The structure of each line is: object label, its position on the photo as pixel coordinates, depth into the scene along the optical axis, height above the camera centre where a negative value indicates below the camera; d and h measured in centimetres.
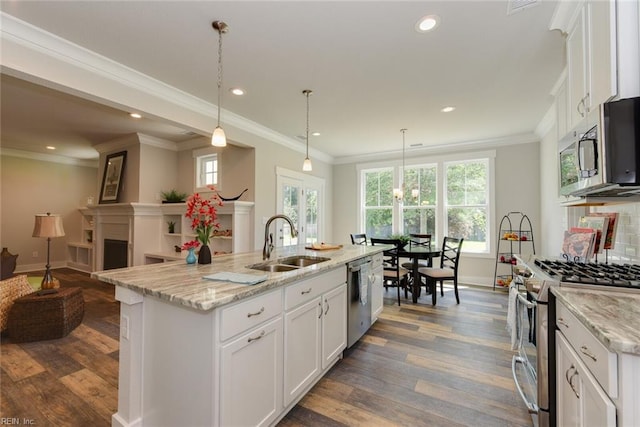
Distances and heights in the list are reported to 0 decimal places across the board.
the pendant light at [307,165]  354 +67
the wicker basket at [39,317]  285 -106
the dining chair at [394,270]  412 -81
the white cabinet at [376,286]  317 -82
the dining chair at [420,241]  466 -45
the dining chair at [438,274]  404 -84
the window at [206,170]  512 +90
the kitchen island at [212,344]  134 -71
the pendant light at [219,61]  211 +146
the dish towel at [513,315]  198 -72
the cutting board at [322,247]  317 -35
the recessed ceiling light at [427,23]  203 +147
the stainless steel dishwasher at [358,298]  261 -81
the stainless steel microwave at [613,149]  128 +35
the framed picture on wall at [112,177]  525 +78
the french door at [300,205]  505 +25
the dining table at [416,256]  416 -58
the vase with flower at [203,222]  214 -4
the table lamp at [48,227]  344 -13
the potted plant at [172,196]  517 +39
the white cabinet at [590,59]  138 +92
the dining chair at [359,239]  526 -44
